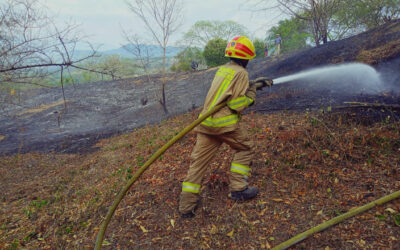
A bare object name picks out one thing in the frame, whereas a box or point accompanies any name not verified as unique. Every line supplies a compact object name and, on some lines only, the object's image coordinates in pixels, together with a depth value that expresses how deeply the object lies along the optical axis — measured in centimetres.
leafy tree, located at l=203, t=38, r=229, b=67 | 1709
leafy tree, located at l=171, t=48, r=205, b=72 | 1928
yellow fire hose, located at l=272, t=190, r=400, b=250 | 216
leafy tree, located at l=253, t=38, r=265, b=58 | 2155
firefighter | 280
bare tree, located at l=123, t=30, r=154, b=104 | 873
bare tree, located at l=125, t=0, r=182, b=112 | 844
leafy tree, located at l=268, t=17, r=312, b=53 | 2080
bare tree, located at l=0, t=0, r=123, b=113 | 347
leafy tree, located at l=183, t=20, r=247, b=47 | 2869
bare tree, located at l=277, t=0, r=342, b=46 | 948
